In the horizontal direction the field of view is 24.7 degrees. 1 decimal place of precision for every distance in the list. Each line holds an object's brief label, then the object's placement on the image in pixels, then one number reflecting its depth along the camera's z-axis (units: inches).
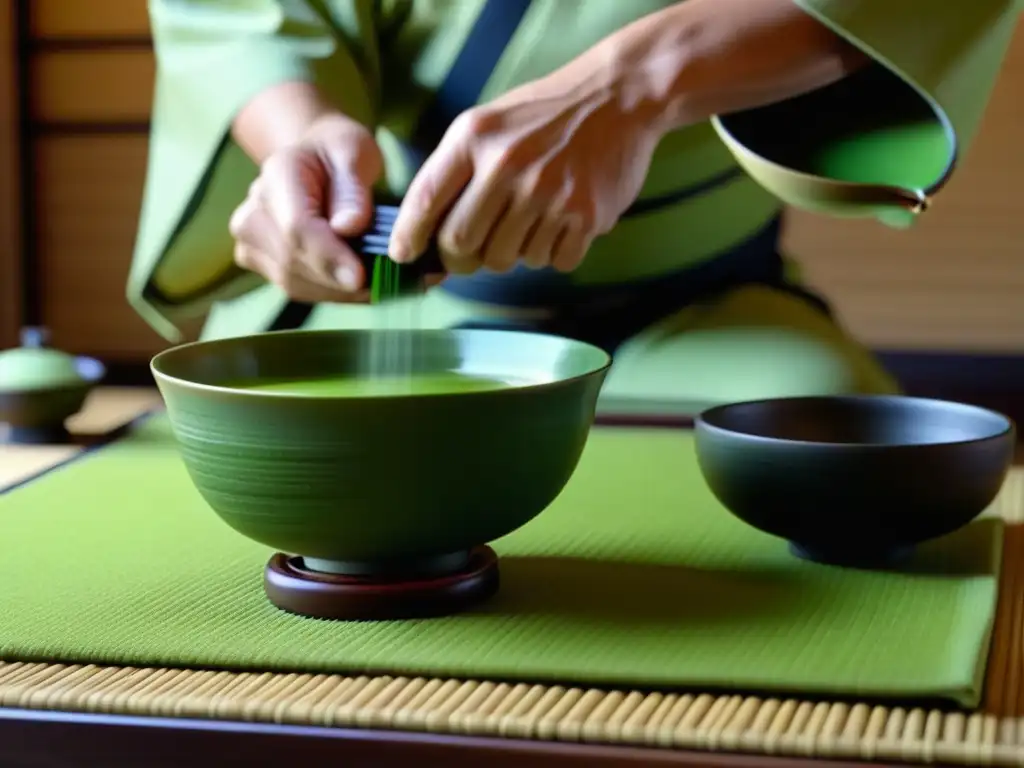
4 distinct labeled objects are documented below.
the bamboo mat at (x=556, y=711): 25.7
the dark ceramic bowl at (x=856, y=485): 30.9
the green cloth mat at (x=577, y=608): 27.8
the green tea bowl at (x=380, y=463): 28.5
